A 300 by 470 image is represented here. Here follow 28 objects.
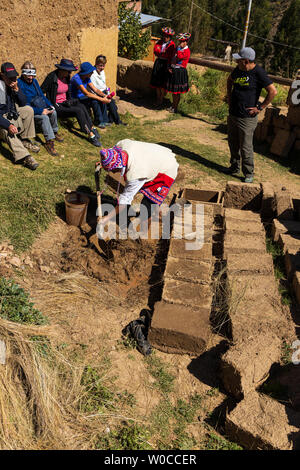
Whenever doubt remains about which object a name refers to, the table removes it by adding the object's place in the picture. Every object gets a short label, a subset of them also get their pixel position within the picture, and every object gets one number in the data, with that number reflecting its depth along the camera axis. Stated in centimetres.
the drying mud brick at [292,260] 468
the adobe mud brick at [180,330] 376
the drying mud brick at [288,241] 500
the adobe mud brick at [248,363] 329
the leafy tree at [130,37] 1357
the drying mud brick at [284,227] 528
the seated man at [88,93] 750
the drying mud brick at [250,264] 449
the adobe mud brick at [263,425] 292
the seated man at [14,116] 573
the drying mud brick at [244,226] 515
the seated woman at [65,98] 692
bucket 522
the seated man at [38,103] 625
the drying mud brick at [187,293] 408
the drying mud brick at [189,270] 435
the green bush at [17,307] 364
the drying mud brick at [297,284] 438
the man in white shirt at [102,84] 792
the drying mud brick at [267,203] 572
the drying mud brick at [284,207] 554
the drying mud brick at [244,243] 481
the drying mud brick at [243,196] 587
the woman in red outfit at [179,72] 950
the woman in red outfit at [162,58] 987
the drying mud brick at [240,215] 544
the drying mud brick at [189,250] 466
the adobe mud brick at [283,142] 825
